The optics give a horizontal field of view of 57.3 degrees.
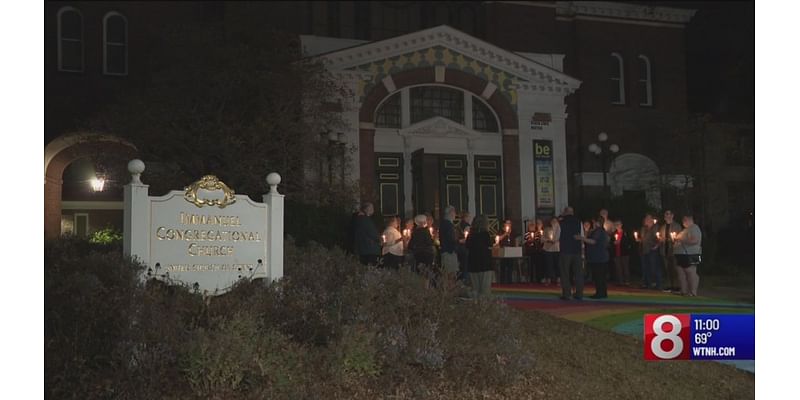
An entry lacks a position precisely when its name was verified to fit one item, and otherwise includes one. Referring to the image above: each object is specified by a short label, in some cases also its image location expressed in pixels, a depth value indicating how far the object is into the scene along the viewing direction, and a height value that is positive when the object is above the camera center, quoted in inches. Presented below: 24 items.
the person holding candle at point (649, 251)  580.9 -32.6
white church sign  313.3 -8.1
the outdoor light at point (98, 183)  583.5 +27.0
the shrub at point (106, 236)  541.5 -15.2
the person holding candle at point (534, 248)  629.9 -31.6
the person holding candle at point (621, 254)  622.2 -37.1
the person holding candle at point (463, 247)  522.9 -24.8
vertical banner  812.0 +38.8
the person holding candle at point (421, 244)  459.8 -19.5
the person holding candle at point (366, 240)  493.0 -17.8
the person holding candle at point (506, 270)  629.9 -50.2
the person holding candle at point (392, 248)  482.6 -22.9
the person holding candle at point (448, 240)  469.7 -17.6
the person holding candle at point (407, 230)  572.8 -13.6
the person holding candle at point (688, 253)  511.5 -30.7
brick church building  759.1 +135.6
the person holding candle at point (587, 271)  627.5 -55.3
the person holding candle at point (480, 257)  447.8 -27.3
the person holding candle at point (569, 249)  487.5 -25.2
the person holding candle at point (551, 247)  579.8 -29.3
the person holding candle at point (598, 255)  506.3 -30.6
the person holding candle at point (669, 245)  551.2 -27.7
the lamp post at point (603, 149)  863.7 +74.2
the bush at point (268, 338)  246.4 -46.1
